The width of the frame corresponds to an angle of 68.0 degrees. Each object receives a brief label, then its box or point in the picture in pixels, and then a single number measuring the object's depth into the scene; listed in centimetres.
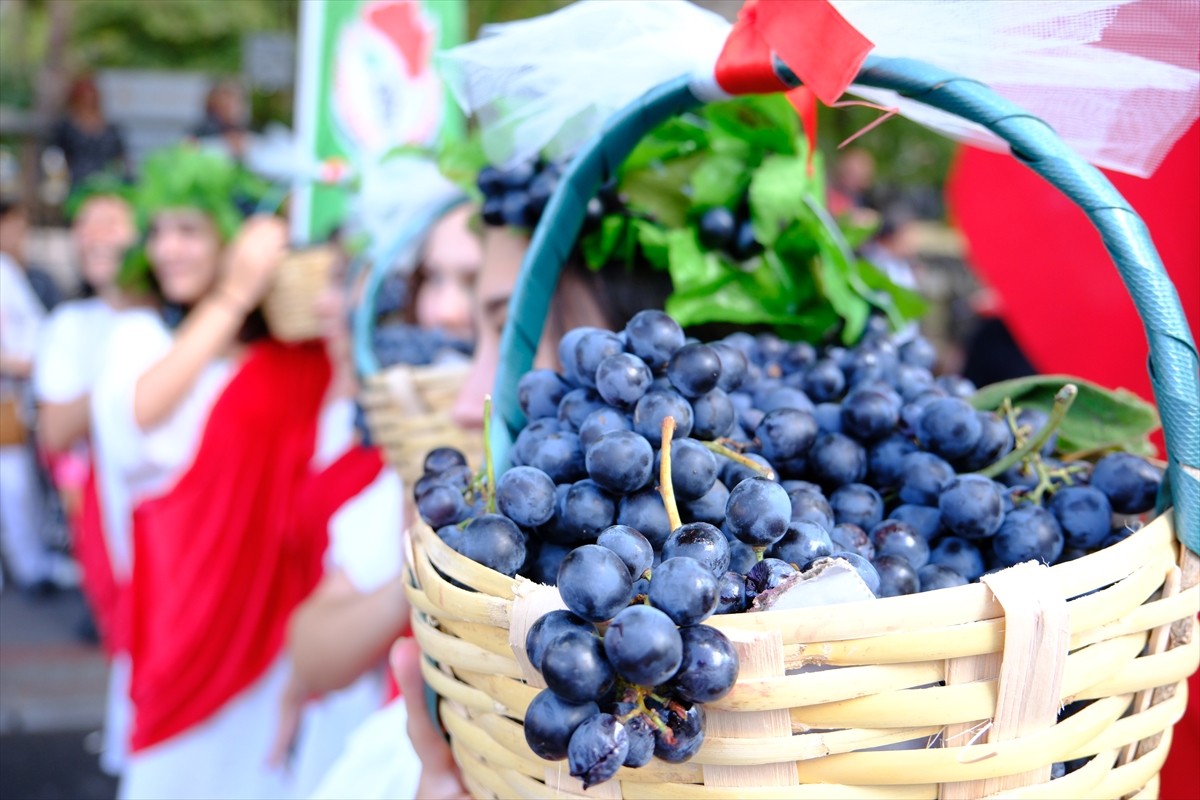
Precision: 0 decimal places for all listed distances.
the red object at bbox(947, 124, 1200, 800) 93
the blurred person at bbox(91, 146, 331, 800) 203
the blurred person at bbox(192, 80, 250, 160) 684
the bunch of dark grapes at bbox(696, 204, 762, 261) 108
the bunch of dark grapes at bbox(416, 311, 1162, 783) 46
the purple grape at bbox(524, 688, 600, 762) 45
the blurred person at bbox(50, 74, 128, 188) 749
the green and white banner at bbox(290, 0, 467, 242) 223
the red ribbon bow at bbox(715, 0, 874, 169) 65
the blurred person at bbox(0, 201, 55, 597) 439
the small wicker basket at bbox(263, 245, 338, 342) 238
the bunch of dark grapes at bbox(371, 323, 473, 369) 192
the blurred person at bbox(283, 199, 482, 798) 91
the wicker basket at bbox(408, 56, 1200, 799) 49
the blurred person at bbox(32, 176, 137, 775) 259
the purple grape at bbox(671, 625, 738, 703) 45
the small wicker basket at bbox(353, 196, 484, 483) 138
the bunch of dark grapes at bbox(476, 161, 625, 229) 108
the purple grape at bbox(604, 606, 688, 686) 43
